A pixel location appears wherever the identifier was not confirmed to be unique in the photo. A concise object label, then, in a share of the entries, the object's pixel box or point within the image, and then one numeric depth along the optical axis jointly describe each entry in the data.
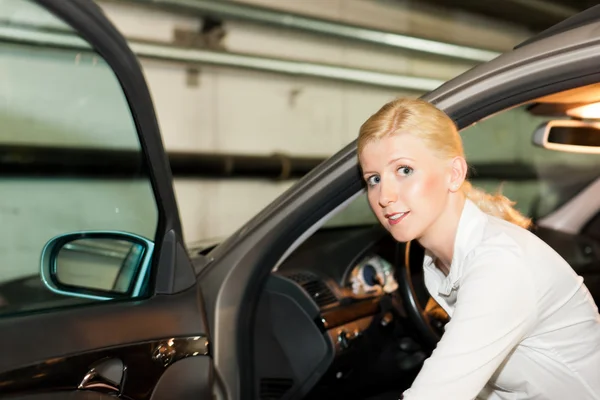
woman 1.14
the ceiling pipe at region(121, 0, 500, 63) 3.93
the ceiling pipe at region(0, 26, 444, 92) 3.99
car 1.33
